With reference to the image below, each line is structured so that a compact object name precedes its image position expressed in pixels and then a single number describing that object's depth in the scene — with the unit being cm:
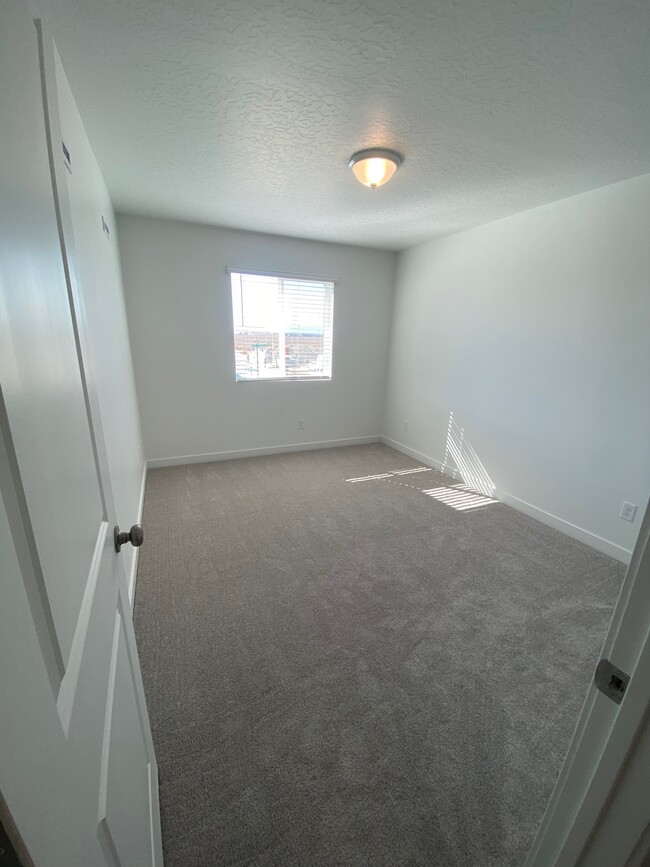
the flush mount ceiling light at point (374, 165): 189
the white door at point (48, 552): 31
